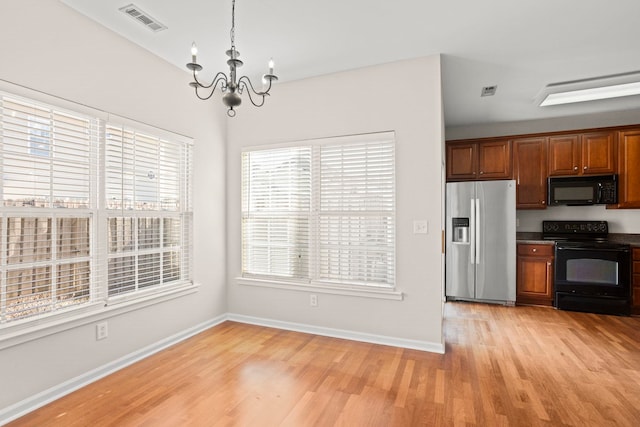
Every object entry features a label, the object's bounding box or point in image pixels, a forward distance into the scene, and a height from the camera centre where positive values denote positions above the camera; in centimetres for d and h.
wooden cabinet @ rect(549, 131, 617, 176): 464 +90
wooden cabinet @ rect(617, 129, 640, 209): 449 +65
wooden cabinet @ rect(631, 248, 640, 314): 425 -90
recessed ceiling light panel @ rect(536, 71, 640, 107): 362 +151
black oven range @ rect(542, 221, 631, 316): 428 -82
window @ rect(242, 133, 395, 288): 335 +3
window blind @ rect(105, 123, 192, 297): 279 +5
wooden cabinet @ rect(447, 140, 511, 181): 513 +88
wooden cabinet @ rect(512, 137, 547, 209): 496 +67
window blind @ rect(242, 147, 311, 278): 369 +4
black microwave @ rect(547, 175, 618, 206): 461 +37
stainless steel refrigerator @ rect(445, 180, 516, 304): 469 -38
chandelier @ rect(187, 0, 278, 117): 201 +83
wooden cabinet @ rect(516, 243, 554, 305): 466 -85
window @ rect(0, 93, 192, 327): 216 +3
